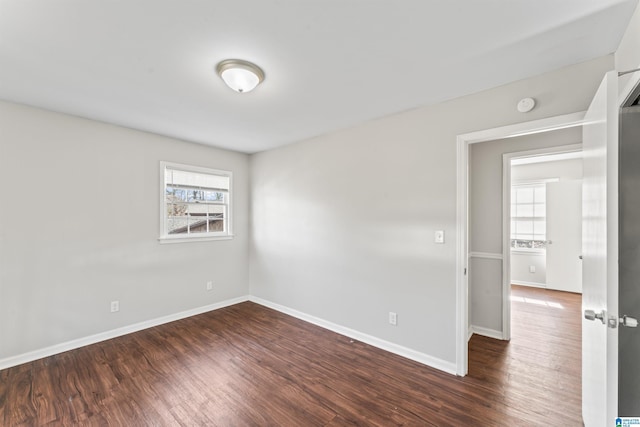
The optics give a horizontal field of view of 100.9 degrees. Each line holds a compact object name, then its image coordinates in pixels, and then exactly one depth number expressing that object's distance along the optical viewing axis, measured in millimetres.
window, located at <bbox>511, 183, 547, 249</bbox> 5500
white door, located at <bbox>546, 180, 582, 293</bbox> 4855
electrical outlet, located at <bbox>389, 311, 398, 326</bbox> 2826
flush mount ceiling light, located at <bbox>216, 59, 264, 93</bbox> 1888
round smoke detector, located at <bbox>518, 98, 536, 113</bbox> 2055
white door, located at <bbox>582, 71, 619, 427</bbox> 1222
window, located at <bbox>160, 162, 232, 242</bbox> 3662
